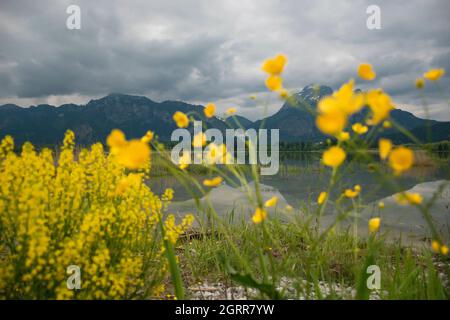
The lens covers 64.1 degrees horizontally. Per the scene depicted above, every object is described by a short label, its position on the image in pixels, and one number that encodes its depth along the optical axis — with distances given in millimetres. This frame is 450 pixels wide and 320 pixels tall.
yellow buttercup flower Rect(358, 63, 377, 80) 415
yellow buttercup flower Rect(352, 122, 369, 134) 459
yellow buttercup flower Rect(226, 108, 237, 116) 521
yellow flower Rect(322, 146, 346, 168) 345
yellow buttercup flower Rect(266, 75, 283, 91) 413
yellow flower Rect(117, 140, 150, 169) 349
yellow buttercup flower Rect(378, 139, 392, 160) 333
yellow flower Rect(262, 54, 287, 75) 406
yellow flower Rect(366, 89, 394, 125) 331
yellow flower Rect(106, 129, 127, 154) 379
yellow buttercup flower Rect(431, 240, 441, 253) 407
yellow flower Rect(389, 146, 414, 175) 312
